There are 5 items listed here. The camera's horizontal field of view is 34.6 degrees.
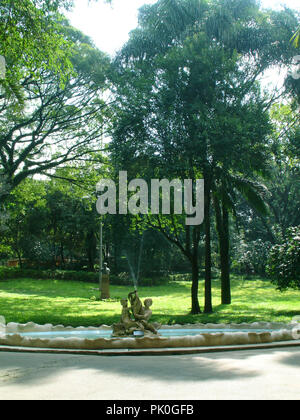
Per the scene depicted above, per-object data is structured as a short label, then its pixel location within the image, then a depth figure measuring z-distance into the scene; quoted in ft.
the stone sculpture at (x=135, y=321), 33.27
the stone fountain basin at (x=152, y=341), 29.66
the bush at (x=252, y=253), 122.82
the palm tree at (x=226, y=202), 61.82
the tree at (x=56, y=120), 66.49
